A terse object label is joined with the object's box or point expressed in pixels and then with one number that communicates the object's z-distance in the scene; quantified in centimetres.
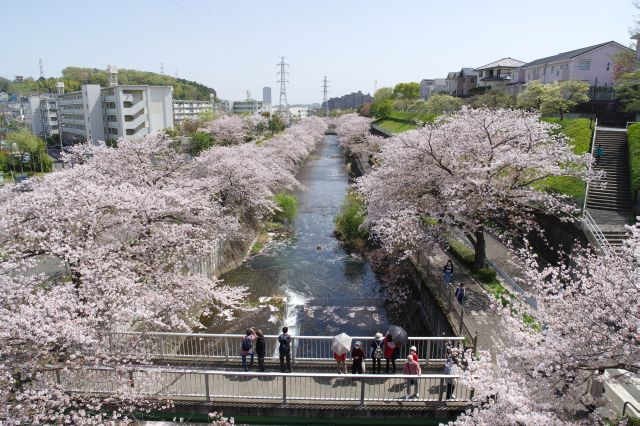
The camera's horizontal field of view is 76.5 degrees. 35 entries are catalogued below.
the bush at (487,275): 1652
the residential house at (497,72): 6389
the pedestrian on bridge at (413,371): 984
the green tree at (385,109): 9440
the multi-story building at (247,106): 15875
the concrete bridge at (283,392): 966
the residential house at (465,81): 7550
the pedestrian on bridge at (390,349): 1091
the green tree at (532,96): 3309
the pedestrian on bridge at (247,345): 1084
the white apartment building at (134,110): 6038
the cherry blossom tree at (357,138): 5557
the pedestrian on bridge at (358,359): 1048
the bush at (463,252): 1836
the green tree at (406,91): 11892
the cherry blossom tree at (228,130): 5231
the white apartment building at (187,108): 10875
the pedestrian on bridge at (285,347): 1060
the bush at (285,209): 3095
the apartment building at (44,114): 8094
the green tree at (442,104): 5688
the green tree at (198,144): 4175
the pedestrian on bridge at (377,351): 1074
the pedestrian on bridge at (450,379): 974
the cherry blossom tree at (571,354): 636
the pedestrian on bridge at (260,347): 1075
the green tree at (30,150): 4784
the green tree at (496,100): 4053
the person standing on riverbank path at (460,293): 1390
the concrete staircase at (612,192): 1722
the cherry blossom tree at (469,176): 1563
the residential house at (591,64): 4103
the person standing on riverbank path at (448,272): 1599
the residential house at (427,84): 14126
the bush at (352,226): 2627
